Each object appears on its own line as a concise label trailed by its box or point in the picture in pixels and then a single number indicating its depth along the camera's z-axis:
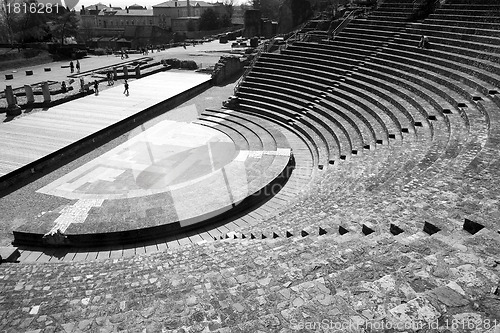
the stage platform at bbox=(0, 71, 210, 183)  14.49
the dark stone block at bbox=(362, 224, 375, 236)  6.82
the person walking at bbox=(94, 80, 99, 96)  24.15
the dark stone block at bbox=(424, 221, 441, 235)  6.02
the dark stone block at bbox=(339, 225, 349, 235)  7.19
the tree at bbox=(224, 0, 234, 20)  81.75
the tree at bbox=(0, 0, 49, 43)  46.56
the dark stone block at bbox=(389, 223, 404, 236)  6.42
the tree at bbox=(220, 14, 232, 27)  70.38
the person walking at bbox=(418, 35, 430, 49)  17.51
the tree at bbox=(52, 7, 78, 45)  50.31
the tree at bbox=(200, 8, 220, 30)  69.75
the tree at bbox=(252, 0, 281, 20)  74.38
